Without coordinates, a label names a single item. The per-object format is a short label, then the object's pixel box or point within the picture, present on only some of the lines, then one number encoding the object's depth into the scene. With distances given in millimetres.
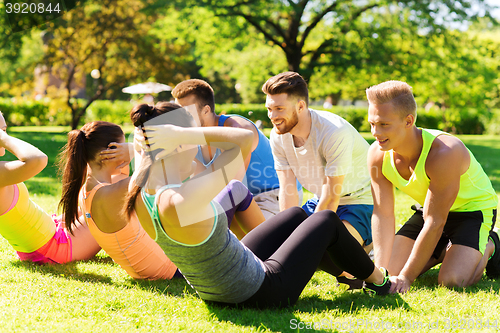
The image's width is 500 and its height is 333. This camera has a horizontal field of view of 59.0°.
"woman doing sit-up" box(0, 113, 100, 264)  3531
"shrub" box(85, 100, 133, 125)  31844
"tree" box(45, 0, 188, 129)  19031
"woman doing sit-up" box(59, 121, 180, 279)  3461
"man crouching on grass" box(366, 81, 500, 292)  3535
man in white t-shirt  4289
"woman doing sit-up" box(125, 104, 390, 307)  2564
